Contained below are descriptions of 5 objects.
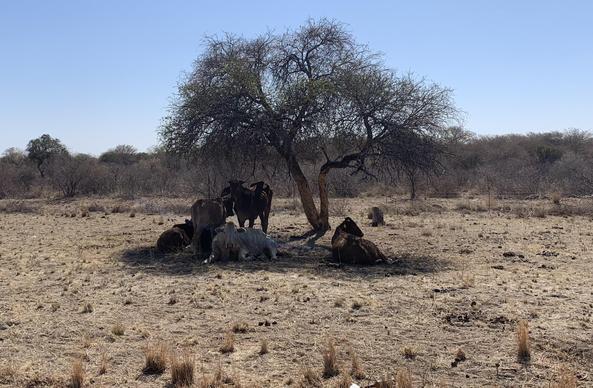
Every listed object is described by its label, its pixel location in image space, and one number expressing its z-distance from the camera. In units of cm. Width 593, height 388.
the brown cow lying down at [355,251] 1251
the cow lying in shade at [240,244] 1305
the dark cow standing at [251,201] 1550
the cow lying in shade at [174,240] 1431
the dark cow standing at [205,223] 1380
